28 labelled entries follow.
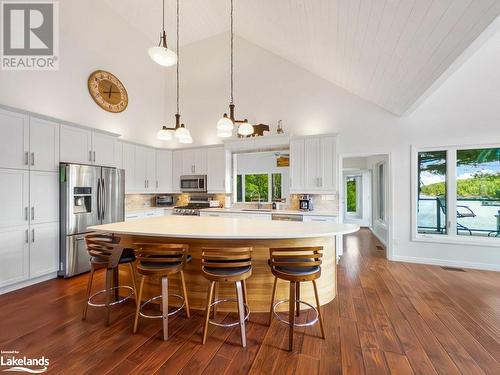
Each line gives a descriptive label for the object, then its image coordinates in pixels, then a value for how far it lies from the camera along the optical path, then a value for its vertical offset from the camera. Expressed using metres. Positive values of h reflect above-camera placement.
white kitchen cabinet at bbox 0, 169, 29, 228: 2.98 -0.11
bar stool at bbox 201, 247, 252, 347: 1.98 -0.73
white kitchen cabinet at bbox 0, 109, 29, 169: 2.98 +0.67
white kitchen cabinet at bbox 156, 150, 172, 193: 5.86 +0.47
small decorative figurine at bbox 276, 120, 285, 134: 5.14 +1.39
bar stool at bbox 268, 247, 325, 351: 1.96 -0.72
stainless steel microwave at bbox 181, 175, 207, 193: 5.71 +0.14
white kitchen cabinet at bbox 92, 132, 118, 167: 4.13 +0.77
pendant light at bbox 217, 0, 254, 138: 2.64 +0.76
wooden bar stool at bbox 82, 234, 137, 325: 2.33 -0.73
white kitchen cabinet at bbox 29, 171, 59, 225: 3.28 -0.12
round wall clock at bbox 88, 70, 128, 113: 4.63 +2.14
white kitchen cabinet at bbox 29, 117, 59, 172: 3.27 +0.67
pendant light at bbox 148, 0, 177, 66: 2.27 +1.38
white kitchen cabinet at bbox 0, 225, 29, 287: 2.97 -0.89
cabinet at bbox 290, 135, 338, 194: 4.58 +0.49
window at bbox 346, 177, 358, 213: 8.50 -0.26
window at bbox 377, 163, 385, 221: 5.90 -0.14
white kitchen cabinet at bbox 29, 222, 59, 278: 3.26 -0.90
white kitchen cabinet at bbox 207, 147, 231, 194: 5.52 +0.46
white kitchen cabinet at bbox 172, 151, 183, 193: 6.03 +0.51
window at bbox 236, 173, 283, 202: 5.34 +0.03
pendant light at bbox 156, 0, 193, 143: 2.93 +0.74
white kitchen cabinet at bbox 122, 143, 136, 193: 5.02 +0.55
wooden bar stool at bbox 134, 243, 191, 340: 2.10 -0.71
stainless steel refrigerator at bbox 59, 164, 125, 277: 3.55 -0.29
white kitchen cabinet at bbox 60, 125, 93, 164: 3.65 +0.75
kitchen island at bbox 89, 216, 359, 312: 2.30 -0.61
